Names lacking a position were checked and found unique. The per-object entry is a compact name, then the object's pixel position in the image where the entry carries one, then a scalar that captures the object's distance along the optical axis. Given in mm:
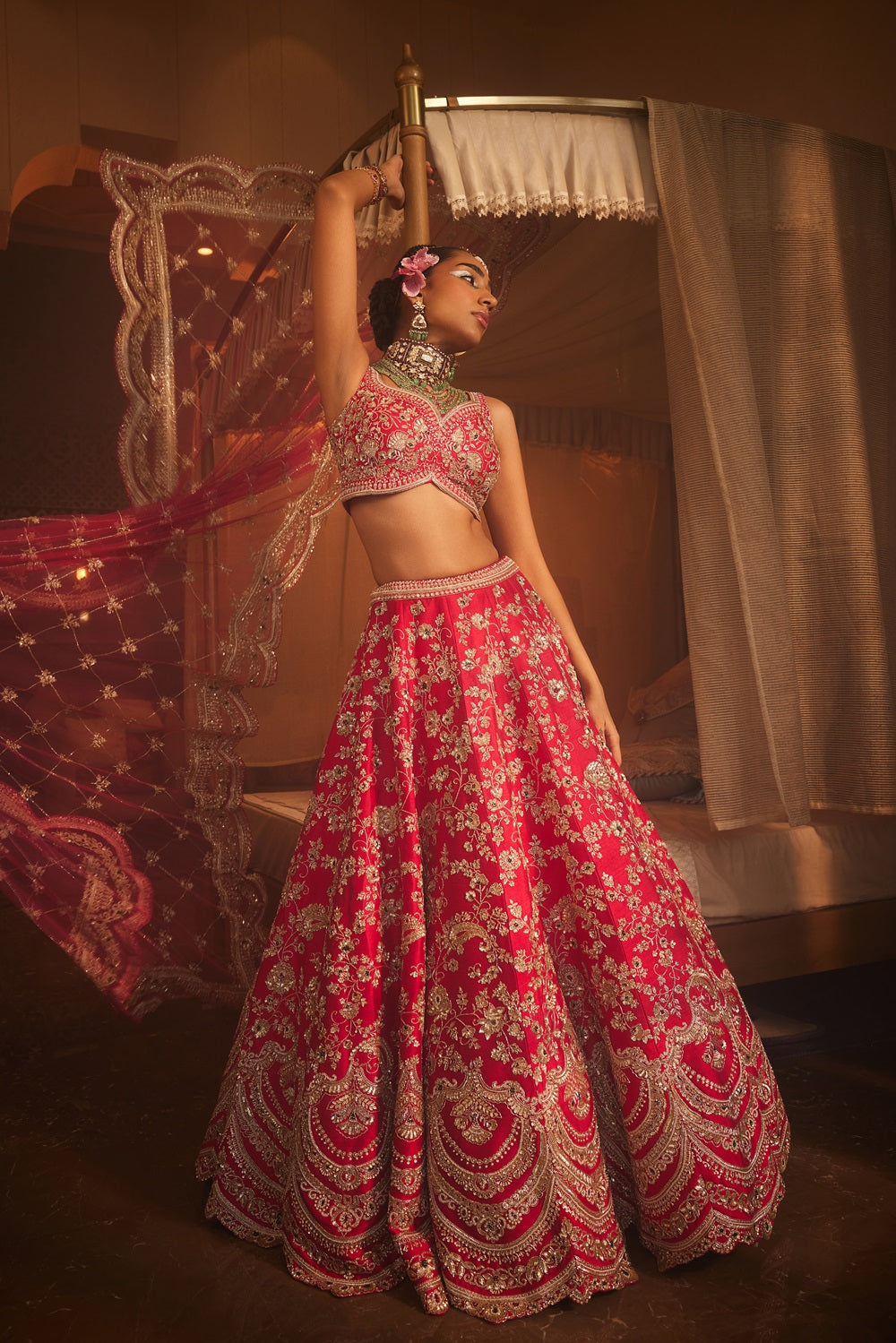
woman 1597
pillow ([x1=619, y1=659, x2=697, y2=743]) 3943
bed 2582
